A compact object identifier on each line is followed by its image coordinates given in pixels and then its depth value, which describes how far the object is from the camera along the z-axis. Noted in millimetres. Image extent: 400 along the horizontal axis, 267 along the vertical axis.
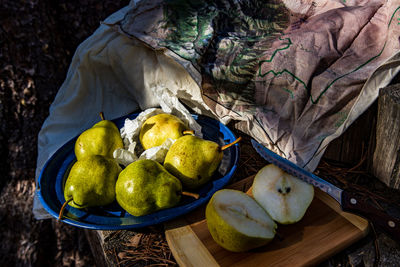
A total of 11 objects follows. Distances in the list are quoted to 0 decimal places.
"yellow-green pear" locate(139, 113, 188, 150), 632
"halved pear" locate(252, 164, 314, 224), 533
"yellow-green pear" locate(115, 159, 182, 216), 541
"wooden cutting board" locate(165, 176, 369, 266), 510
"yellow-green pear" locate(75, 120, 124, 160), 625
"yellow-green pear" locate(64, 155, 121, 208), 556
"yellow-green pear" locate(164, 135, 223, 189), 573
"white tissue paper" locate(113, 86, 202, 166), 616
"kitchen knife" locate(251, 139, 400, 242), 500
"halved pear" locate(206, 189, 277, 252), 498
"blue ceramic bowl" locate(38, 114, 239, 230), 547
